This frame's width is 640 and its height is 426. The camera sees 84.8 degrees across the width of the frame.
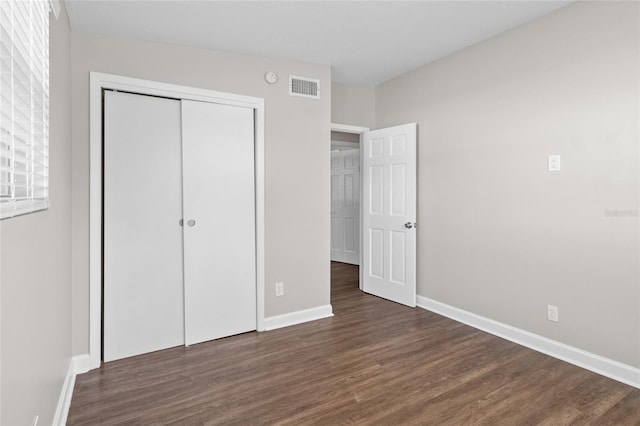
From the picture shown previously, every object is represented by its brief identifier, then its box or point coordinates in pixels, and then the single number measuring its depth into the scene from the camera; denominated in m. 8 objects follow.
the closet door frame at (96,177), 2.50
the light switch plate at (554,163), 2.55
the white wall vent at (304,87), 3.26
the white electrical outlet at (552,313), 2.60
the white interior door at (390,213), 3.70
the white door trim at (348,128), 3.97
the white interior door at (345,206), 6.23
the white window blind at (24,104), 0.95
